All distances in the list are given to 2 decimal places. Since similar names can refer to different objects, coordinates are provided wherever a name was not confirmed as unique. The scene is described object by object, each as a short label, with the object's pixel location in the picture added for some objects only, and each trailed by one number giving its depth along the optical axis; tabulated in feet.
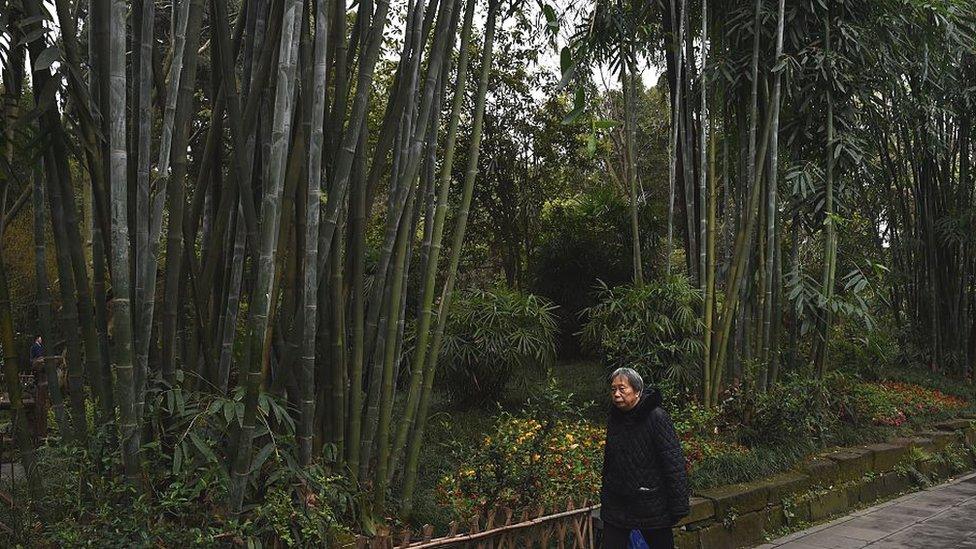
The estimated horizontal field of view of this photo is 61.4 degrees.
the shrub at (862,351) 21.63
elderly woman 8.91
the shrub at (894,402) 19.07
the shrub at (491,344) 17.40
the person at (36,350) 27.23
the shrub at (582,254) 25.38
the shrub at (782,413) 15.44
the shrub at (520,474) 9.91
